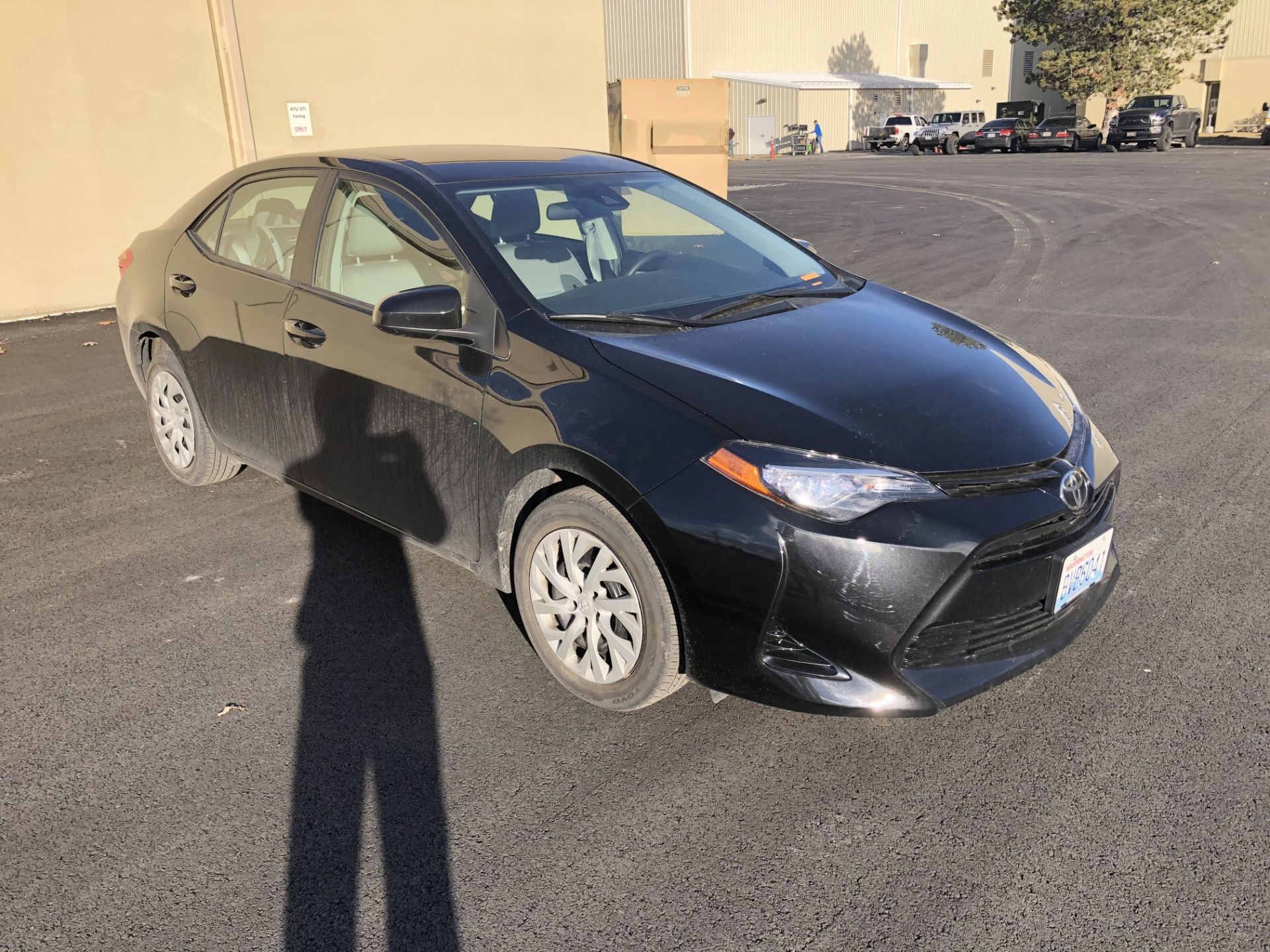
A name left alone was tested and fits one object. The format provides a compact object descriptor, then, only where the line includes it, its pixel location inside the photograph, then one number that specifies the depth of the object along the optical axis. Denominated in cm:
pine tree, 4412
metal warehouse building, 5178
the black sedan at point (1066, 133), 4284
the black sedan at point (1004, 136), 4444
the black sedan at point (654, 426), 265
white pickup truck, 5159
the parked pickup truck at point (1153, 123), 3853
